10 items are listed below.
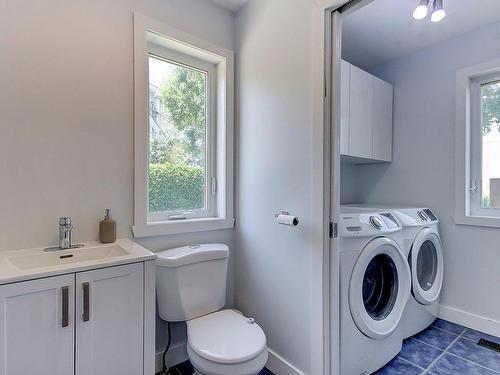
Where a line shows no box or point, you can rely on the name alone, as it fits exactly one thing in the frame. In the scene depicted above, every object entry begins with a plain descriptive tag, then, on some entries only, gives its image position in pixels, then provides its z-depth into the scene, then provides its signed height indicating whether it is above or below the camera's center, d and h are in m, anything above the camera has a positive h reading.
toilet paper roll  1.42 -0.18
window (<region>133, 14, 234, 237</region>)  1.57 +0.37
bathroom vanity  0.92 -0.48
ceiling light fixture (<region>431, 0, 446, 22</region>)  1.47 +0.96
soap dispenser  1.42 -0.23
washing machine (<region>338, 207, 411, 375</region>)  1.43 -0.61
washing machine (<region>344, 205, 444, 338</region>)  1.90 -0.61
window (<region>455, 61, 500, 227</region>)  2.14 +0.34
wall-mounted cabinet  2.03 +0.58
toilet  1.18 -0.71
